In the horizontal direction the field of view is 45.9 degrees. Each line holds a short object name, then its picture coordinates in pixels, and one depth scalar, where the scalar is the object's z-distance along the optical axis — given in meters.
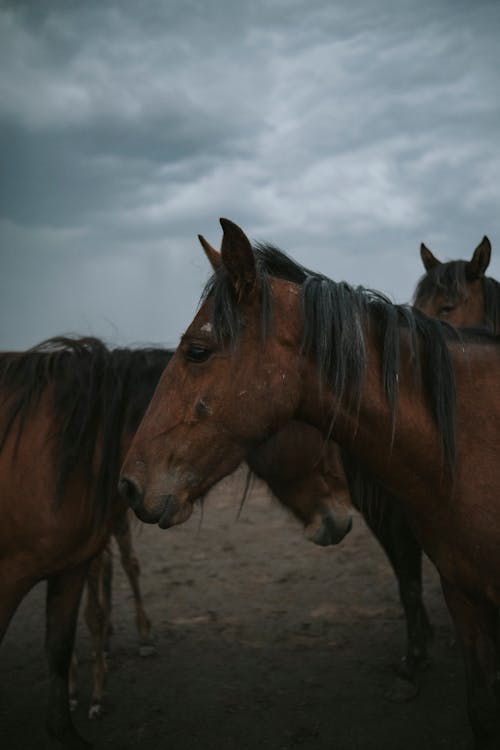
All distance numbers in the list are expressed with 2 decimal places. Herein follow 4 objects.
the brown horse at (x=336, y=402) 2.16
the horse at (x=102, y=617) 4.08
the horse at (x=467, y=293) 4.66
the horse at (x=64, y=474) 3.00
